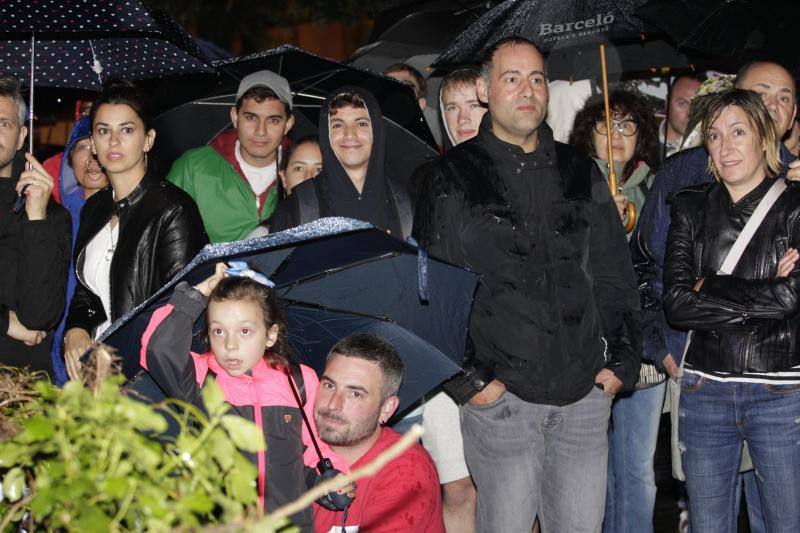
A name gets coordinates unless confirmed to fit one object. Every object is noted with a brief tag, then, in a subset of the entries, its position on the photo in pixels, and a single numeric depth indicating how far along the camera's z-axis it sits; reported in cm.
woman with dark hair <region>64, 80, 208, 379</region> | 486
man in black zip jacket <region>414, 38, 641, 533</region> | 451
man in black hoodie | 541
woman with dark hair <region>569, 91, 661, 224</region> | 629
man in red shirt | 428
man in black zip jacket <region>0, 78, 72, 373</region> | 510
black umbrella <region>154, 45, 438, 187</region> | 650
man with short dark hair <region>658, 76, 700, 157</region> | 752
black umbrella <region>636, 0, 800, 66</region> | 601
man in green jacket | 621
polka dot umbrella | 562
